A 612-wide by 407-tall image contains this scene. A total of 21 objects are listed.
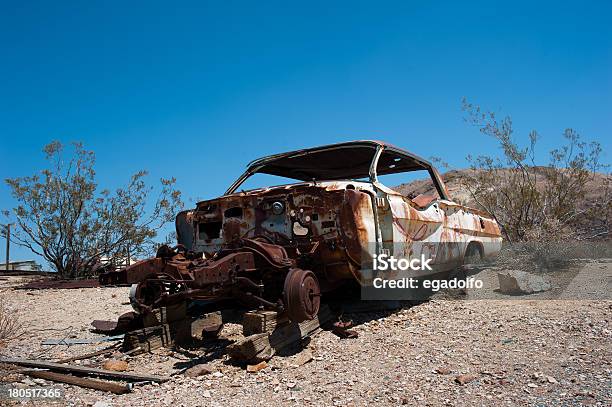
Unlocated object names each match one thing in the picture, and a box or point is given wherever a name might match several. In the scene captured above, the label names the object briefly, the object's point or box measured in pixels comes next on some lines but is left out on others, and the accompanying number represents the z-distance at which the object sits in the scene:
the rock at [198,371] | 3.79
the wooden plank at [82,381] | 3.48
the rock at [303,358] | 3.92
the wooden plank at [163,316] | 4.77
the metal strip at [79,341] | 5.10
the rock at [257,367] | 3.74
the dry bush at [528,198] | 9.85
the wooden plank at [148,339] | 4.60
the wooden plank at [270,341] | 3.83
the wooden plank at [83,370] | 3.67
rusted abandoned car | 4.16
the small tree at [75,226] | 12.95
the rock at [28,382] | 3.67
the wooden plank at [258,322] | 4.04
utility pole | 13.06
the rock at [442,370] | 3.43
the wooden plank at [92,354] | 4.32
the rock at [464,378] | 3.21
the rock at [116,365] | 4.04
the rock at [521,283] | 6.15
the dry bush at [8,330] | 5.26
